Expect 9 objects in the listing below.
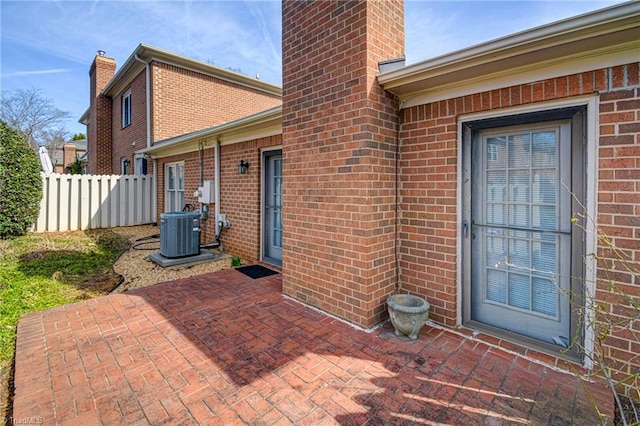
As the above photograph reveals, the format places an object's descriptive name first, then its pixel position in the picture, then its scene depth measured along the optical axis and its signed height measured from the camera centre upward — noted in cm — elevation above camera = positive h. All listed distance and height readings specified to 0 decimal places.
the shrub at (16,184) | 742 +60
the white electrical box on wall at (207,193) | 715 +36
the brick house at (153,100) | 1055 +426
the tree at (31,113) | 2141 +697
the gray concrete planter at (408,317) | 300 -106
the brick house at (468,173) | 240 +36
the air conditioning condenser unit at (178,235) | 600 -52
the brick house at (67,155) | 2490 +472
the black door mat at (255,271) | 528 -111
